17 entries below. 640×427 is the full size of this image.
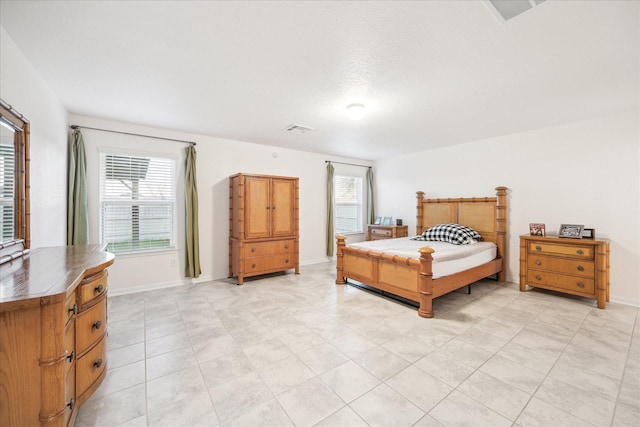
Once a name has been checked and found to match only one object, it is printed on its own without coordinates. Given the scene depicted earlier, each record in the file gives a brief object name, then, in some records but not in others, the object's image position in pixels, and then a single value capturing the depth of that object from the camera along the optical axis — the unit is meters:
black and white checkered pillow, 4.22
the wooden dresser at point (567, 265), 3.18
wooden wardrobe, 4.23
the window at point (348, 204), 6.23
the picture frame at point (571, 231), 3.45
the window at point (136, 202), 3.67
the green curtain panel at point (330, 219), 5.77
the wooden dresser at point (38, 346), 1.08
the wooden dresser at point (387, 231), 5.64
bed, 3.03
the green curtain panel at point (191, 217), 4.06
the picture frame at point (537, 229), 3.75
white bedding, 3.22
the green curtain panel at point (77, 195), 3.23
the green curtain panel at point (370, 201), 6.48
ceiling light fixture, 2.99
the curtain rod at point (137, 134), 3.36
